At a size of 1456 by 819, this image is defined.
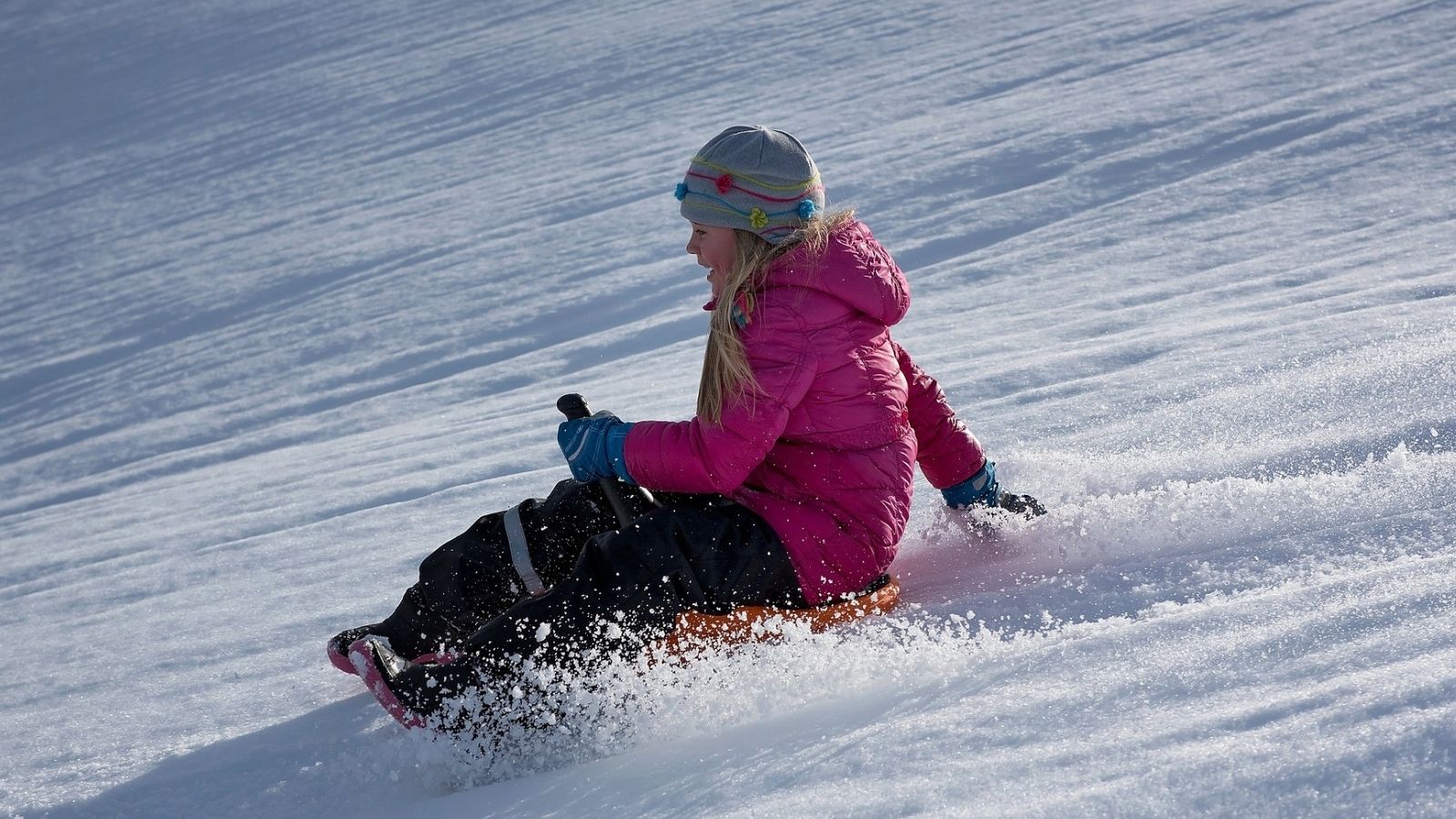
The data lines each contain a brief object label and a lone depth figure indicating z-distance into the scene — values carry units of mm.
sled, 5086
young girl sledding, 5020
